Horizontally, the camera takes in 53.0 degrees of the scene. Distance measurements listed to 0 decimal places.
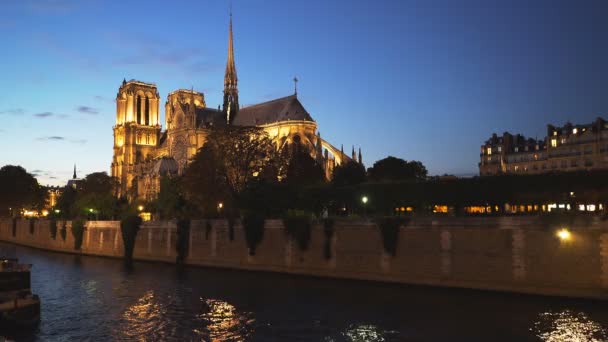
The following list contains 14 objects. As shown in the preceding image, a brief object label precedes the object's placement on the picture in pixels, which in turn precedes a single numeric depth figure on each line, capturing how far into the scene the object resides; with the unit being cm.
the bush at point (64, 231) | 6650
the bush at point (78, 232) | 6312
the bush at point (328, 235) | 3609
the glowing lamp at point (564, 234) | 2695
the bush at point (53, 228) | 6894
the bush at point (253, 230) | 4059
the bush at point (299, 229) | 3738
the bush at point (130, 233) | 5416
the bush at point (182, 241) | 4738
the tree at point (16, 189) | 10194
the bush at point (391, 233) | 3278
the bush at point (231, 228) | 4309
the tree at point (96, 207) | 7488
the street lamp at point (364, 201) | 4575
